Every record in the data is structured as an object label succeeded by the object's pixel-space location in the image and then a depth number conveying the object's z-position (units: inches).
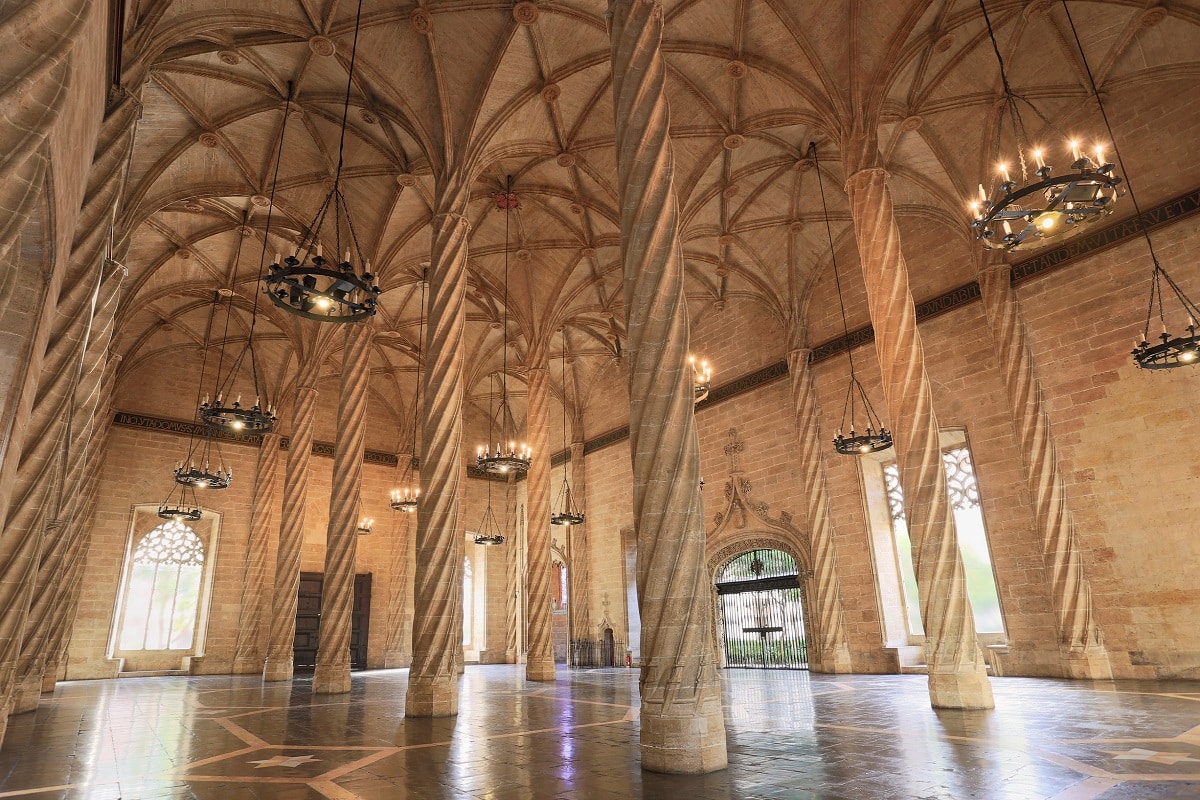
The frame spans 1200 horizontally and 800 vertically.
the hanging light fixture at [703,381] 493.4
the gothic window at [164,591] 761.6
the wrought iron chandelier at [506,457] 605.9
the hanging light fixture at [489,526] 1040.8
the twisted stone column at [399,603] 906.7
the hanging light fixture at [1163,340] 364.2
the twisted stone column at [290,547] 636.7
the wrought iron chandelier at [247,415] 510.6
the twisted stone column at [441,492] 356.8
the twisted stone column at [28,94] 133.2
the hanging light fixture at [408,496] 788.6
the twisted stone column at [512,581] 1026.0
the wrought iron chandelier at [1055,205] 279.3
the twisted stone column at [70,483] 378.3
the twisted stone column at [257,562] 775.7
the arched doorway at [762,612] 677.9
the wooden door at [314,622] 817.5
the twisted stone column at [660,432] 203.0
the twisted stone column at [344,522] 501.0
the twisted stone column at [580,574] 868.6
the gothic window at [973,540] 530.8
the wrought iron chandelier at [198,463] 677.9
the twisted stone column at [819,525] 603.5
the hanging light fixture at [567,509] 778.8
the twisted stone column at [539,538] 617.6
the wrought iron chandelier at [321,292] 318.0
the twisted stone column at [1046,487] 447.8
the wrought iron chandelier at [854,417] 534.0
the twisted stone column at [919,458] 323.3
